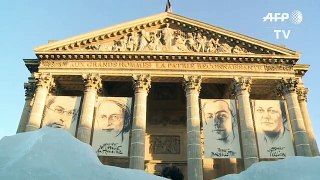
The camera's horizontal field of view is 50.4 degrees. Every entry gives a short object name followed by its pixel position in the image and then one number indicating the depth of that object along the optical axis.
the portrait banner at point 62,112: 21.34
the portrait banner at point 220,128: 20.03
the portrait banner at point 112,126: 20.16
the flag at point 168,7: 31.33
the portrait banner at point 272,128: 20.31
